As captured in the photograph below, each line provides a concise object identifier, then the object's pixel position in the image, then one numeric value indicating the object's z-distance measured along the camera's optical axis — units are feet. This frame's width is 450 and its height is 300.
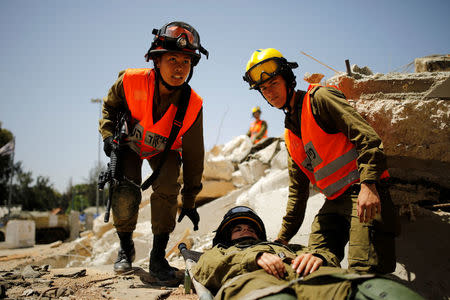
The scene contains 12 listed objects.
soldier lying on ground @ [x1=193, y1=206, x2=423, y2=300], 4.96
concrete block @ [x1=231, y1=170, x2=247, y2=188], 26.96
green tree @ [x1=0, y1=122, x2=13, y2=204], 92.94
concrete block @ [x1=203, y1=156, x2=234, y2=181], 27.02
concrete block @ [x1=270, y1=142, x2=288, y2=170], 21.64
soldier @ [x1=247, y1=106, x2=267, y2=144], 36.66
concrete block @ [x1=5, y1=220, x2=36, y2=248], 37.88
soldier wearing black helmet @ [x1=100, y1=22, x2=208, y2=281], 10.16
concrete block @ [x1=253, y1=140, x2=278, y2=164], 24.35
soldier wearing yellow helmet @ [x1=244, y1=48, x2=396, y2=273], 7.19
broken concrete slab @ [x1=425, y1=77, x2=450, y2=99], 9.70
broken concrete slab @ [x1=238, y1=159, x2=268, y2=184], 24.21
